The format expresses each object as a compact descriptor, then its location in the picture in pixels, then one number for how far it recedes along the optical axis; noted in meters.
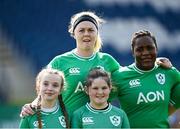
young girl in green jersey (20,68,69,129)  9.30
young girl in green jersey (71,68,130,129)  9.47
